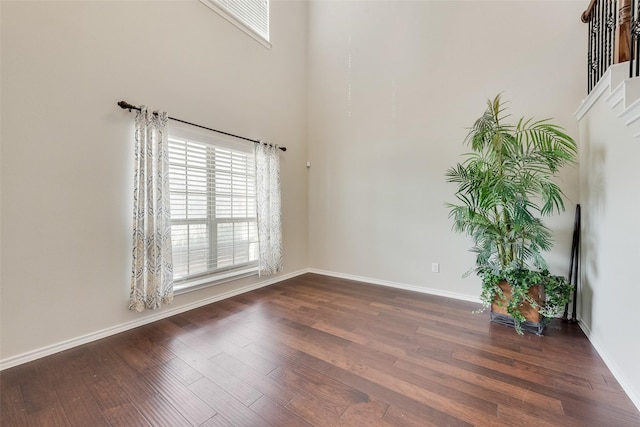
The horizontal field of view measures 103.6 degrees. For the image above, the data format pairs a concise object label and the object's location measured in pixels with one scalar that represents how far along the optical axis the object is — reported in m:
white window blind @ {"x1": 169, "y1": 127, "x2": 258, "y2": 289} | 2.81
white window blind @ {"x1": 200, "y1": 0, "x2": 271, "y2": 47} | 3.21
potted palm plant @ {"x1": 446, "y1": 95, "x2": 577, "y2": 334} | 2.21
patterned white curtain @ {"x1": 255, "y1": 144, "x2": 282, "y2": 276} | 3.59
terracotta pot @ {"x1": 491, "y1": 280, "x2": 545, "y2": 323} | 2.29
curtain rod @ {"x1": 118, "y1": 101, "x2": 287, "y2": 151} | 2.34
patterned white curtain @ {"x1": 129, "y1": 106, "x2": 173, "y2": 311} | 2.40
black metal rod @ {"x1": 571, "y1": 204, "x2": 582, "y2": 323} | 2.43
